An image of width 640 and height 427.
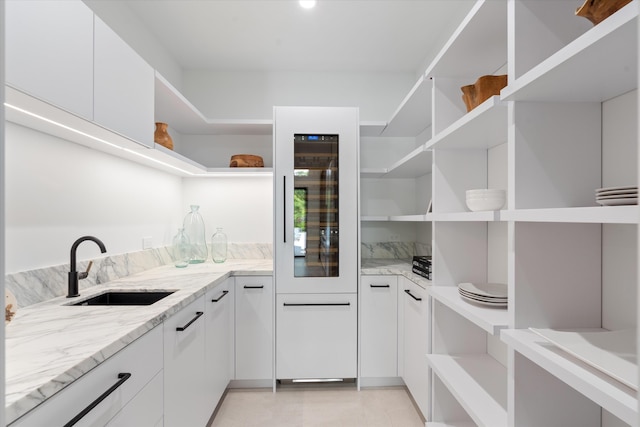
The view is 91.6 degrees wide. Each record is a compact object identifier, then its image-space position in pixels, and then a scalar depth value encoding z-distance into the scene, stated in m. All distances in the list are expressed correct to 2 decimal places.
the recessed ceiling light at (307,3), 2.03
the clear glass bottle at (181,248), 2.58
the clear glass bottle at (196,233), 2.69
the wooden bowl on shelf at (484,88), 1.30
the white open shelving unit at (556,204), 0.84
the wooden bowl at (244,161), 2.69
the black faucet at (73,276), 1.50
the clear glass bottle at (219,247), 2.74
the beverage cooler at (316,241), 2.38
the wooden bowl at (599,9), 0.74
